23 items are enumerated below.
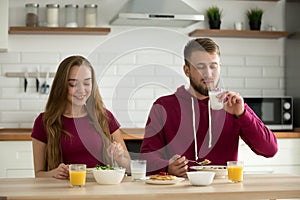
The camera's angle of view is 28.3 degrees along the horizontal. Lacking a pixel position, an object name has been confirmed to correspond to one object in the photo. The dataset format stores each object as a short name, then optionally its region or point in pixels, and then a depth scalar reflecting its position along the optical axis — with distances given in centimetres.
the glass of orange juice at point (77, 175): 246
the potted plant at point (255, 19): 543
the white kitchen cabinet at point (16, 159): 453
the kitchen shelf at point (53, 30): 504
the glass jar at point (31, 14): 511
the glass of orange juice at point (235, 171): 262
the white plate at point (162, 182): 252
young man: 293
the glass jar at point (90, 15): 518
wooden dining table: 224
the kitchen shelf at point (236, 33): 529
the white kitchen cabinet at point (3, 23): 487
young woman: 310
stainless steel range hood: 486
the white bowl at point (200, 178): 248
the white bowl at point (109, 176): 253
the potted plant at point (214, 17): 535
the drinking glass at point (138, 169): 267
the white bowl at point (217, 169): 273
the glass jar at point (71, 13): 518
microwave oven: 517
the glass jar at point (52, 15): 512
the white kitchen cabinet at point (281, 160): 487
